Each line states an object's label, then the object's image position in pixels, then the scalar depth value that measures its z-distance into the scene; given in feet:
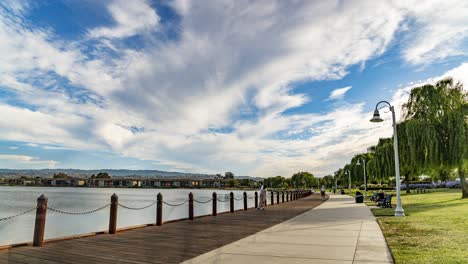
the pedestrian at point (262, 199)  71.82
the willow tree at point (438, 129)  82.79
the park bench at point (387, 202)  72.74
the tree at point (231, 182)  454.40
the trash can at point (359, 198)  93.04
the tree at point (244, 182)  553.68
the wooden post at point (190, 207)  47.89
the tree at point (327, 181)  480.23
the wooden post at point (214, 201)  54.68
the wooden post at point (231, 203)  62.20
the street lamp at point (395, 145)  51.59
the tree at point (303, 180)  465.47
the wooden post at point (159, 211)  41.47
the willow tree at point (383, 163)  150.00
